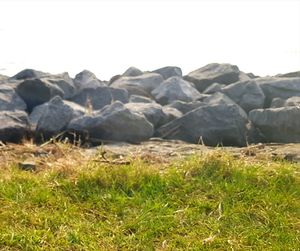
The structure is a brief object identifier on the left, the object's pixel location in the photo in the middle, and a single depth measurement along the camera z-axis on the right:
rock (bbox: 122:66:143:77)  12.50
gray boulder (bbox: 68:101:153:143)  6.56
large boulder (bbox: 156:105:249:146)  7.14
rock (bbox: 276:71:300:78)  11.53
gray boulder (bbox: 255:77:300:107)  9.83
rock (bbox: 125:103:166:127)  7.61
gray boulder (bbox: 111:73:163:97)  10.58
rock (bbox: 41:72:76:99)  9.77
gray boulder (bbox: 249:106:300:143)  7.22
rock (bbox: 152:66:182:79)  12.26
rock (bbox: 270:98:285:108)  9.06
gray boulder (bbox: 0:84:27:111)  8.43
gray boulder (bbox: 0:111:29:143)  6.79
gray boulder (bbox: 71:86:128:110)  9.08
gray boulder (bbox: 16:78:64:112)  9.12
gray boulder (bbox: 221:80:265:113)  9.21
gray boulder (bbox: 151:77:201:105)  9.73
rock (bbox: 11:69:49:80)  11.08
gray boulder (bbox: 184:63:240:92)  11.33
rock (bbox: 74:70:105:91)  10.04
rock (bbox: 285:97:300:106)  8.59
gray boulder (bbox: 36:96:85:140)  6.89
